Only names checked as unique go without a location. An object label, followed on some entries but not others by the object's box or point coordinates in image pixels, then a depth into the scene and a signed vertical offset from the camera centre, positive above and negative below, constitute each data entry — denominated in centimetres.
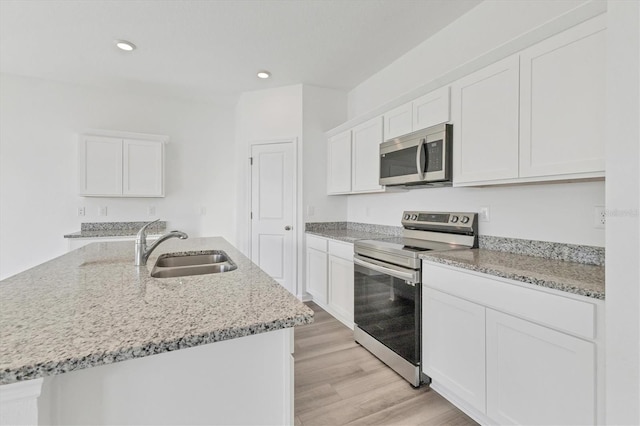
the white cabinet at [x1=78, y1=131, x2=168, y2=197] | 350 +56
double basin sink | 171 -32
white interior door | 379 +4
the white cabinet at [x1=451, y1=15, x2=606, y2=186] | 137 +54
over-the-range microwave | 209 +42
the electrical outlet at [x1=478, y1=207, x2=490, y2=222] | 215 -1
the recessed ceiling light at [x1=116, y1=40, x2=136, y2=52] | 277 +156
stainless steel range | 197 -52
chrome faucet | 155 -20
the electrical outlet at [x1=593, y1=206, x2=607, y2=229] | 156 -1
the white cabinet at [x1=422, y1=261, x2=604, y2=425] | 118 -63
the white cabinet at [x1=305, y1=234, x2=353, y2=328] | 282 -66
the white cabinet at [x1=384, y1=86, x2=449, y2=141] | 213 +78
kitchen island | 67 -32
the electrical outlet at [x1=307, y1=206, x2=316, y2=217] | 374 +2
